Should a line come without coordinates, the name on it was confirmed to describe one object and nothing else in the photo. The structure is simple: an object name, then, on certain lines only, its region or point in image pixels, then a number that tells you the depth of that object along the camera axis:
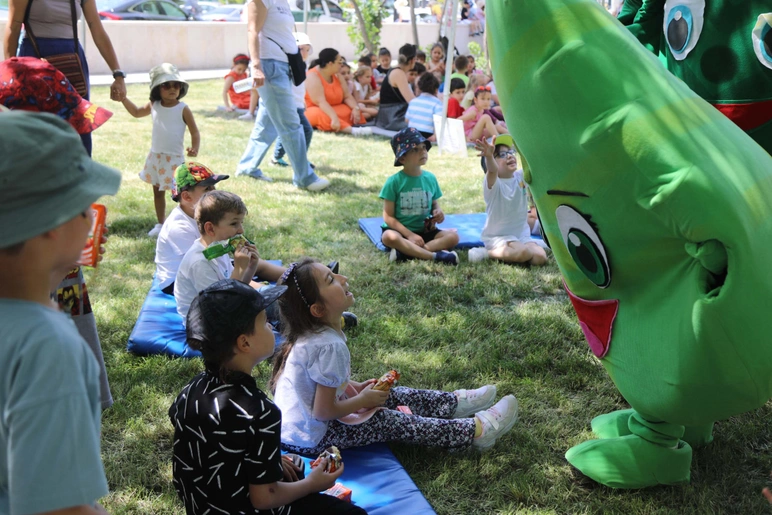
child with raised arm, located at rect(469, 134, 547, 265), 5.80
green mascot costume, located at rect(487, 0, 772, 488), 2.23
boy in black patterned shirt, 2.28
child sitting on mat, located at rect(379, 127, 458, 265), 5.86
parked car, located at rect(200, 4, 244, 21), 24.44
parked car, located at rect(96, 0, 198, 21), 19.98
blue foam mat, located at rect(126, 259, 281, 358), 4.13
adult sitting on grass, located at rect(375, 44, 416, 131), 11.81
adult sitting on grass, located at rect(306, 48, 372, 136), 11.40
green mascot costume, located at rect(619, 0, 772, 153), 2.82
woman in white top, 7.14
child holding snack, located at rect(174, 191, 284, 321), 4.11
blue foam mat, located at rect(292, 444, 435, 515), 2.87
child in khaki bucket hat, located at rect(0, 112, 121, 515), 1.24
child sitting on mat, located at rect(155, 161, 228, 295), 4.70
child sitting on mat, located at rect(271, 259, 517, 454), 3.07
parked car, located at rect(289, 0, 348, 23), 23.81
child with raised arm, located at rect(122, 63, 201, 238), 6.14
